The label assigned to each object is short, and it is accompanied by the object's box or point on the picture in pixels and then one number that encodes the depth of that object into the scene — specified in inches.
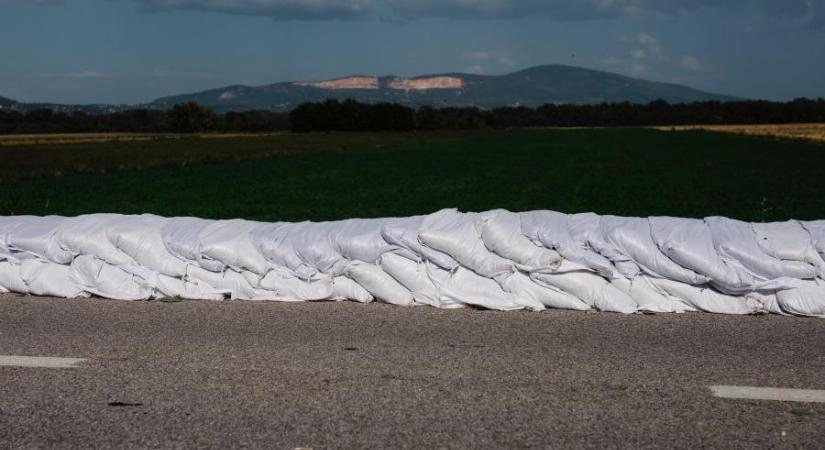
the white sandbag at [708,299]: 277.0
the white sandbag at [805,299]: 270.5
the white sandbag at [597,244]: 287.1
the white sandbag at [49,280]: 312.7
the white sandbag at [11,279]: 318.0
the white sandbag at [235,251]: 306.7
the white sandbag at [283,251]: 306.2
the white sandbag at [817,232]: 277.0
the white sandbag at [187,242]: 309.1
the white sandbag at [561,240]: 287.7
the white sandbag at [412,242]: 297.3
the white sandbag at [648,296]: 281.1
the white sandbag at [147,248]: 311.0
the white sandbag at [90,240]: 314.2
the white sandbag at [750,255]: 275.7
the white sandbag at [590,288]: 281.9
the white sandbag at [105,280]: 307.7
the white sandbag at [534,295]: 285.6
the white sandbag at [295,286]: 301.6
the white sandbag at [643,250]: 283.0
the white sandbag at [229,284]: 305.0
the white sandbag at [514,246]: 290.0
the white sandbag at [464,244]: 293.1
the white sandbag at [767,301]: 275.2
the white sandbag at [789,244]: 275.6
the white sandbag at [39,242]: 317.1
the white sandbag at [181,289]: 307.0
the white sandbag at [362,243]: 303.1
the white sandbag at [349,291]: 300.0
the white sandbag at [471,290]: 287.1
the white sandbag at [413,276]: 293.6
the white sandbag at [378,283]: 295.9
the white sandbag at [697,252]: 275.9
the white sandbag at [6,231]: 322.7
